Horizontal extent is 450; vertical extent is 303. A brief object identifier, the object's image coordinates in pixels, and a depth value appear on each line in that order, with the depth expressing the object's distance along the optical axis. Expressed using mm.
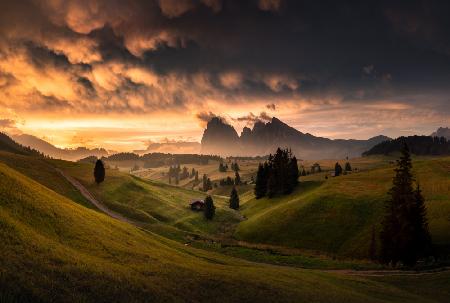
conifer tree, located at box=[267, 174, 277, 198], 134125
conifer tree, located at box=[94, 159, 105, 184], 124750
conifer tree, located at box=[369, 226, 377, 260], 67250
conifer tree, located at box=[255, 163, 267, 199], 146625
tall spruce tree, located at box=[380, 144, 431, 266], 59875
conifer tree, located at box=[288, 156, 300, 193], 132750
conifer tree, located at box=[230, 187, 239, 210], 147250
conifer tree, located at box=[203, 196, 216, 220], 117062
